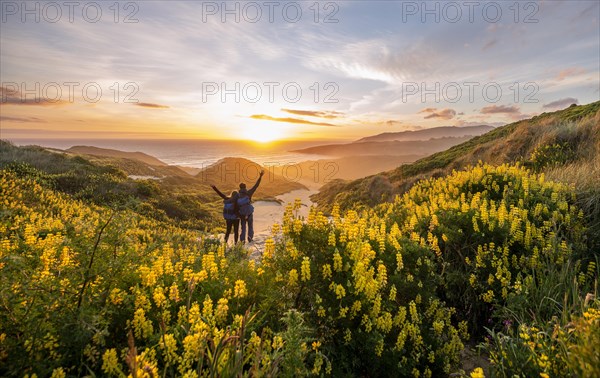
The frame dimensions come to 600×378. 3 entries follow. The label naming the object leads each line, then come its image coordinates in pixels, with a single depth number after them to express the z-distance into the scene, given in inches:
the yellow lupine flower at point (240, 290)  140.0
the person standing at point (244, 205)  498.6
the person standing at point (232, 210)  498.5
